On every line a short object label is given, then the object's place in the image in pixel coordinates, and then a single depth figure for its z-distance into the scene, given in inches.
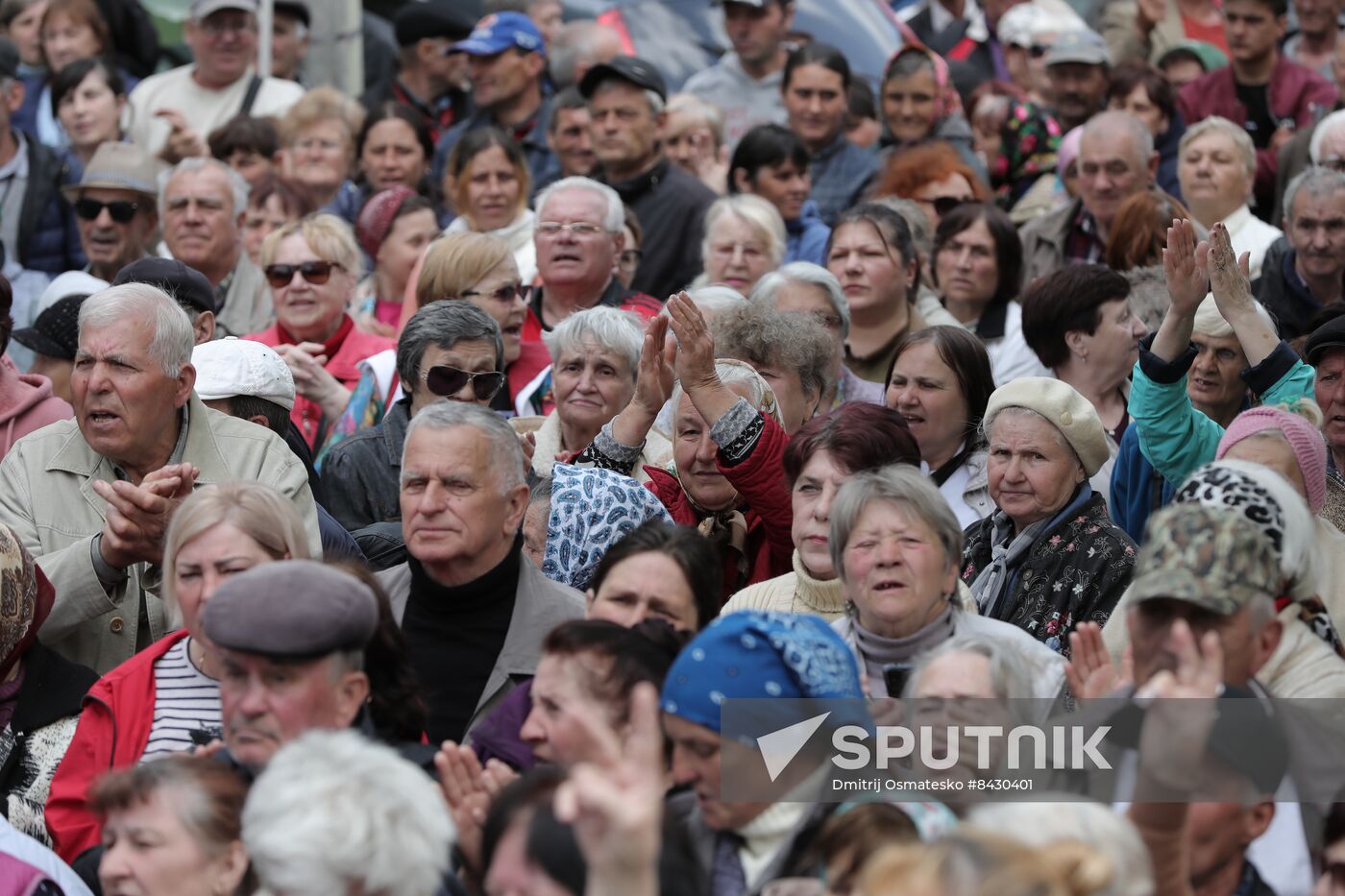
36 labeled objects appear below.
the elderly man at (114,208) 710.5
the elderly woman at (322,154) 844.0
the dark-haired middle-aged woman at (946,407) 518.9
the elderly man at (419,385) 532.1
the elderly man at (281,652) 338.6
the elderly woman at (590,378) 532.4
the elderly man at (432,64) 974.4
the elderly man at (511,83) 839.7
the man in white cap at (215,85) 891.4
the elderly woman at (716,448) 461.4
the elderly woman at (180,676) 381.7
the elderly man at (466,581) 411.2
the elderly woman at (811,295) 576.4
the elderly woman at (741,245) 665.0
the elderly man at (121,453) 448.4
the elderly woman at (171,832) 313.9
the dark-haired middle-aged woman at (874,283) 633.6
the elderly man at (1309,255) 620.1
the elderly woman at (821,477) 422.6
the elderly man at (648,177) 736.3
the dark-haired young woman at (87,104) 851.4
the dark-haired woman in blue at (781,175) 749.9
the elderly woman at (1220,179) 692.7
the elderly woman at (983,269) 670.5
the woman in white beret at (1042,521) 437.7
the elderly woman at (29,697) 397.7
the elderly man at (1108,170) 700.0
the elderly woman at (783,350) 528.1
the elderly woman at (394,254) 733.9
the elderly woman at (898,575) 381.7
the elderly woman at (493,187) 729.6
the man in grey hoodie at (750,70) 860.6
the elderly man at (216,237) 698.8
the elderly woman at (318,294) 653.3
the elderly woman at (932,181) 751.7
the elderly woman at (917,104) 840.3
